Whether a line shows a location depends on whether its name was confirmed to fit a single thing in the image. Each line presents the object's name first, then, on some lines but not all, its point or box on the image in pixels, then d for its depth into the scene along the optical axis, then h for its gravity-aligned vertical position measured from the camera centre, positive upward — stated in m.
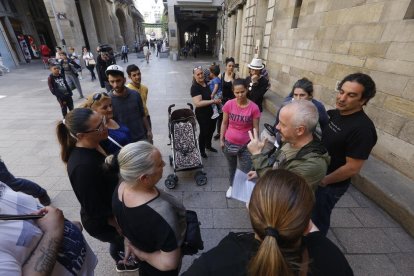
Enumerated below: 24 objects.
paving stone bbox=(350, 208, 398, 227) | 2.81 -2.30
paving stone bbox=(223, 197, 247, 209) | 3.17 -2.35
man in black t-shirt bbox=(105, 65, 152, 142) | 2.92 -0.95
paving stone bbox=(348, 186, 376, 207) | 3.16 -2.32
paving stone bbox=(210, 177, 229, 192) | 3.55 -2.38
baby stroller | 3.60 -1.75
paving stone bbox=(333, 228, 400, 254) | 2.46 -2.28
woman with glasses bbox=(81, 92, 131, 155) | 2.13 -0.95
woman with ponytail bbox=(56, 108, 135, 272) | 1.52 -0.91
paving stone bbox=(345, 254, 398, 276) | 2.22 -2.27
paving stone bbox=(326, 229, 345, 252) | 2.52 -2.30
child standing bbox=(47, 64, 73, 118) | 5.73 -1.38
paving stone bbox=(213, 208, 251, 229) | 2.83 -2.34
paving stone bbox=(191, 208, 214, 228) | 2.84 -2.34
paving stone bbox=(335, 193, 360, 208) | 3.15 -2.32
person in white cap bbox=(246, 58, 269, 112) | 4.50 -1.03
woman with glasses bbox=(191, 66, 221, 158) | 3.83 -1.20
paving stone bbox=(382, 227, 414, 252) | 2.48 -2.28
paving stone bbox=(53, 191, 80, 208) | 3.16 -2.33
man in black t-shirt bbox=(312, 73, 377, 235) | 1.85 -0.89
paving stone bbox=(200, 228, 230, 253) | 2.58 -2.33
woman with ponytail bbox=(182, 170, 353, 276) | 0.77 -0.75
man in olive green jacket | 1.51 -0.78
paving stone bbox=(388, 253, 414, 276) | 2.23 -2.27
